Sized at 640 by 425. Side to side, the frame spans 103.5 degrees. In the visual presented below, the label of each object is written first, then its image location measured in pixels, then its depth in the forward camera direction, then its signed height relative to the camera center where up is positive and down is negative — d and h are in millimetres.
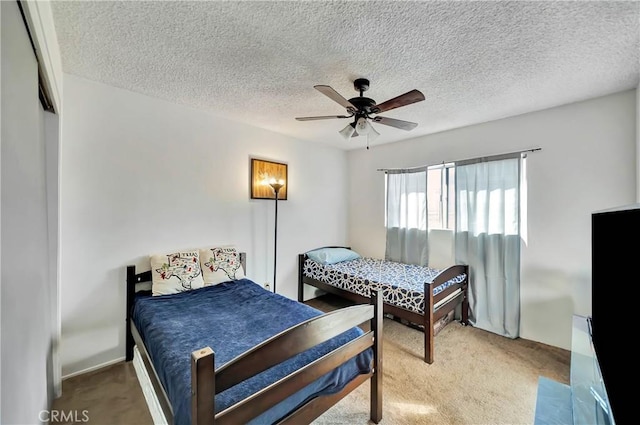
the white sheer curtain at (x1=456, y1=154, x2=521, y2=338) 2852 -320
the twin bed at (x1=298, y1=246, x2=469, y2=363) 2539 -860
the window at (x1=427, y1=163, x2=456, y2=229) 3433 +208
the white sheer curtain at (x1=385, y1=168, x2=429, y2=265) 3707 -83
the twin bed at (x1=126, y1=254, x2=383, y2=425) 1066 -835
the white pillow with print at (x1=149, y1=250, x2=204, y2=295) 2424 -617
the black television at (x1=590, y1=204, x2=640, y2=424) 918 -390
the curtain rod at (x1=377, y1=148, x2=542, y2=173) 2814 +655
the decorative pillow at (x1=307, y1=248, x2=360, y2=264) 3768 -684
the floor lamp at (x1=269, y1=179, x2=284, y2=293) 3391 -304
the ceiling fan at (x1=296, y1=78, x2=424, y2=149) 1797 +816
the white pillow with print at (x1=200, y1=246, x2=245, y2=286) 2746 -606
